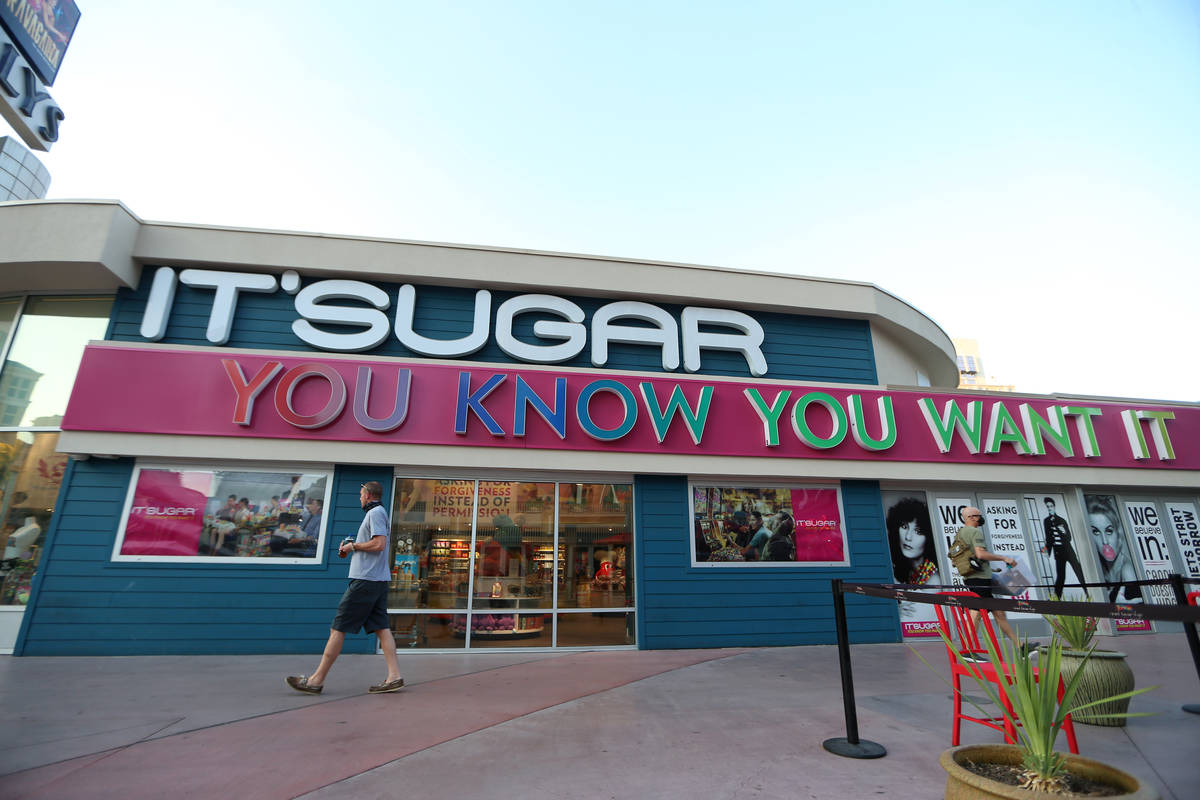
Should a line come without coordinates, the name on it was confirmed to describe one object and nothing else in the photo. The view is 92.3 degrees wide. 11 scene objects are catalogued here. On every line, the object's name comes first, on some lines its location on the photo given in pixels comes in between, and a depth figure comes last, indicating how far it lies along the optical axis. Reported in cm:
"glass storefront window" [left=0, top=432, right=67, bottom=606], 712
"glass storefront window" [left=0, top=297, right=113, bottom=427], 770
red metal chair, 291
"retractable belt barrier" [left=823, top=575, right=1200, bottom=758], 207
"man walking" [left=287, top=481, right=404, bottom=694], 500
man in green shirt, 602
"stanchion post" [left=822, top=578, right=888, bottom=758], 352
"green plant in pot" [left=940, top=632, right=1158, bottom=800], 202
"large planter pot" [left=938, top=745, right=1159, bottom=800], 194
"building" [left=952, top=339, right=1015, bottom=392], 5550
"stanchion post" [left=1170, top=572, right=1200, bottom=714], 360
